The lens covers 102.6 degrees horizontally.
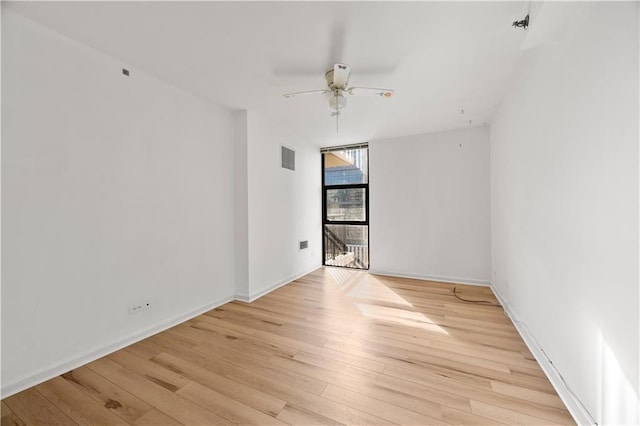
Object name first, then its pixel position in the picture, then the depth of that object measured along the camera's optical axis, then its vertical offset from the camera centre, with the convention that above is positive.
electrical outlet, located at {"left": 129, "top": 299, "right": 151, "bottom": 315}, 2.28 -0.86
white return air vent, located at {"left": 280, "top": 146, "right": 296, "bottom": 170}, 4.12 +0.87
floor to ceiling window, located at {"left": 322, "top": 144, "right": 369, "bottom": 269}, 5.08 +0.09
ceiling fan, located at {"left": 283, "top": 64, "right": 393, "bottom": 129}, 2.13 +1.11
